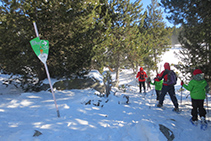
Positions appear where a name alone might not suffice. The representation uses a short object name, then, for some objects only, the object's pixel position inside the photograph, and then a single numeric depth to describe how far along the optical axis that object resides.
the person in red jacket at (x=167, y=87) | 5.62
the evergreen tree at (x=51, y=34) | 5.37
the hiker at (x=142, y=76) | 9.33
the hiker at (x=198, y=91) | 4.27
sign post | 3.92
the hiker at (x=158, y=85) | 7.28
